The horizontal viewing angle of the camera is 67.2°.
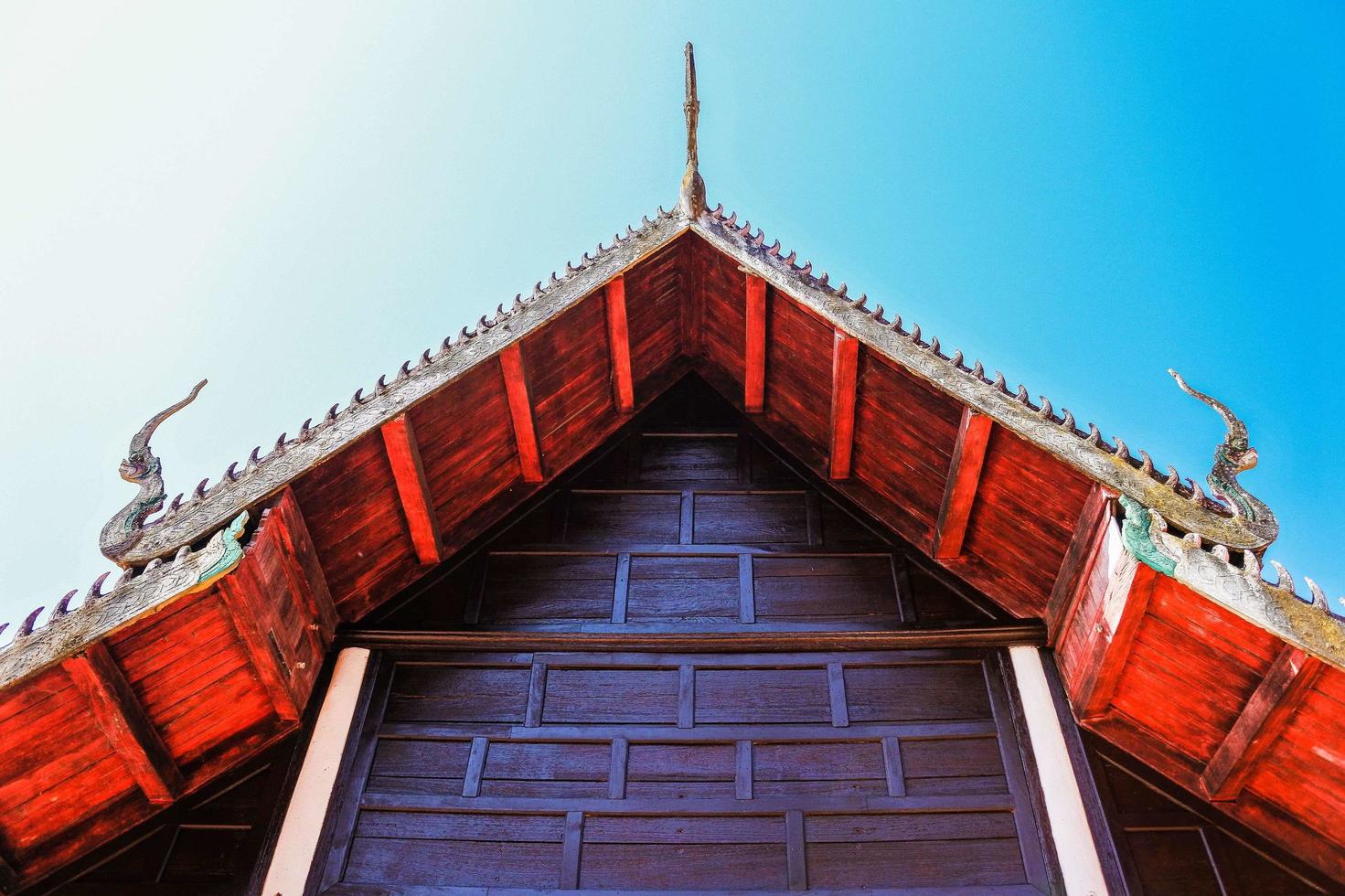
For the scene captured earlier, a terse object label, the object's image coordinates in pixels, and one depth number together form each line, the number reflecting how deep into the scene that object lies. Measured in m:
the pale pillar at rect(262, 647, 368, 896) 5.07
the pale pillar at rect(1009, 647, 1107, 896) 4.99
